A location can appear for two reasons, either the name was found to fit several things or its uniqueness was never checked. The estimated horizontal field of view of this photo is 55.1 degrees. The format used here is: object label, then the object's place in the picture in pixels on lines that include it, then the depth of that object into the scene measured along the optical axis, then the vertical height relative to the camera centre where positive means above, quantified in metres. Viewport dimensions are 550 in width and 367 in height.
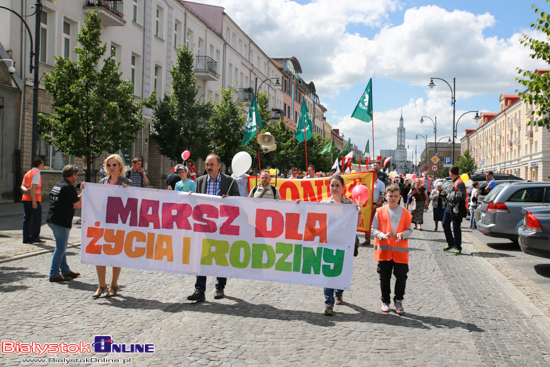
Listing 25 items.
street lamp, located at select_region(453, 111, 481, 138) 41.89 +6.10
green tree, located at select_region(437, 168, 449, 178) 80.19 +3.11
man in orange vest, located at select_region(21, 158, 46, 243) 11.20 -0.42
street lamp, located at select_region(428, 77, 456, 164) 37.66 +7.16
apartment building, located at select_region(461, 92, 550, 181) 59.38 +7.06
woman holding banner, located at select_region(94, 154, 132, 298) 6.84 +0.04
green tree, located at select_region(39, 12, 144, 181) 16.56 +2.53
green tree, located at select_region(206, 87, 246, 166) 32.56 +3.85
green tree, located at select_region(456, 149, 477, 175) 73.88 +4.08
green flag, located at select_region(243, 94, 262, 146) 13.91 +1.72
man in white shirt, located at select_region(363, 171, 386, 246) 12.84 -0.08
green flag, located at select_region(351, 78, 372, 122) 12.63 +1.99
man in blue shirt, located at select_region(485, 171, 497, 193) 19.75 +0.36
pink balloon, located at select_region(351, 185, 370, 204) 6.71 -0.04
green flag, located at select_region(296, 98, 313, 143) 16.86 +2.20
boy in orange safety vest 6.37 -0.66
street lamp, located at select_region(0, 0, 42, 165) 15.00 +2.51
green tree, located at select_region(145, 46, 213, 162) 28.02 +3.81
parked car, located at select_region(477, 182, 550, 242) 12.80 -0.27
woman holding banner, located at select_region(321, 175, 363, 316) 6.25 -0.15
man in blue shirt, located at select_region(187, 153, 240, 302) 6.92 +0.03
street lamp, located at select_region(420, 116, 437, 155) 54.11 +7.08
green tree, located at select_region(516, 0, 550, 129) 12.86 +2.97
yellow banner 12.78 +0.04
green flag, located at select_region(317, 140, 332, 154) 28.59 +2.32
